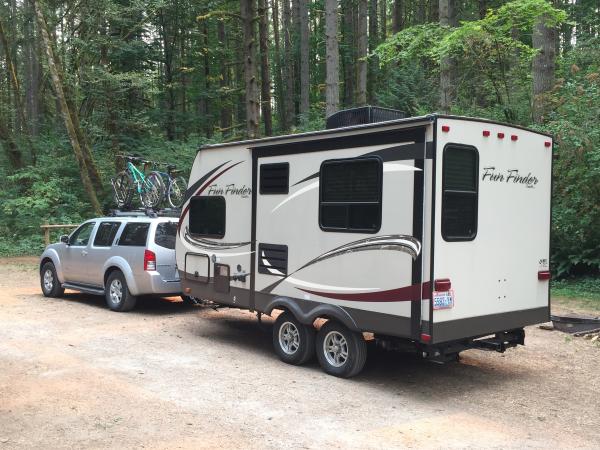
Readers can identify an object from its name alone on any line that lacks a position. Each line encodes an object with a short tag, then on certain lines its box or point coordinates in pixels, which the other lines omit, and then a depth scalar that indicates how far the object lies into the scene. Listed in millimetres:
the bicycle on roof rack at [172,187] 12398
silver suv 10164
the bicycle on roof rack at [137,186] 12602
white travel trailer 5945
